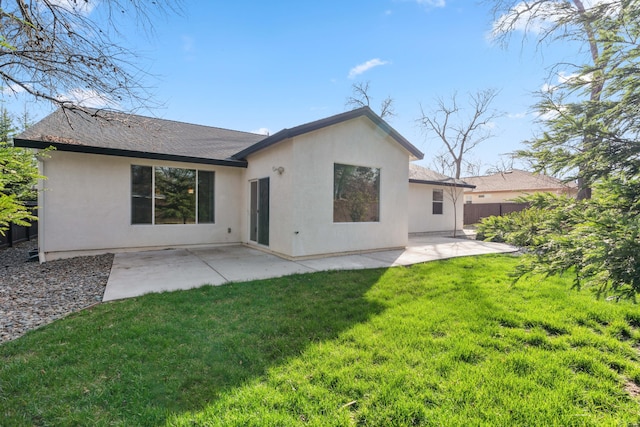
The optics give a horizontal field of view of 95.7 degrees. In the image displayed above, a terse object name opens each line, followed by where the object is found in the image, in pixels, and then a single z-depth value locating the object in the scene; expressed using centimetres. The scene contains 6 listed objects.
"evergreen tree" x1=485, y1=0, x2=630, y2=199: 245
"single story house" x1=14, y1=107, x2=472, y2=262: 764
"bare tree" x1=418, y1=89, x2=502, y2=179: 2598
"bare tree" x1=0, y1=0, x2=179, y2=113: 417
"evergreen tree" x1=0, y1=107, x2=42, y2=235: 226
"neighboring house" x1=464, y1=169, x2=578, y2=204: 2510
